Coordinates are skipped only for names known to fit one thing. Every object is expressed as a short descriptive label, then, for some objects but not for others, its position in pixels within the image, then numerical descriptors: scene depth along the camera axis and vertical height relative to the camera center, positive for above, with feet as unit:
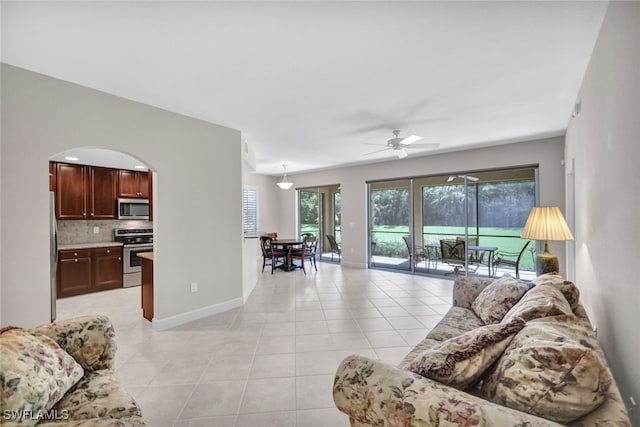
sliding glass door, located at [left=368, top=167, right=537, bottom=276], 17.46 -0.43
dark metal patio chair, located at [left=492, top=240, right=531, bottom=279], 17.20 -3.04
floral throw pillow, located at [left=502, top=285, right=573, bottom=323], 4.79 -1.70
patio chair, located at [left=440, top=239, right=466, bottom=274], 19.22 -2.82
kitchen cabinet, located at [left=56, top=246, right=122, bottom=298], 14.89 -3.19
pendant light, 23.62 +2.60
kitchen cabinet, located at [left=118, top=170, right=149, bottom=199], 17.99 +2.03
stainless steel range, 17.02 -2.15
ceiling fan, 13.16 +3.46
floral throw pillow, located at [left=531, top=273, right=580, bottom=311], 5.99 -1.72
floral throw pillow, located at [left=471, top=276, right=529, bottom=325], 7.05 -2.30
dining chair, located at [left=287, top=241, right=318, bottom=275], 20.95 -3.09
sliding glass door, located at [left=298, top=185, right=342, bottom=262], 26.48 -0.21
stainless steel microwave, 17.83 +0.38
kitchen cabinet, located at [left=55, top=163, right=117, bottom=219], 15.75 +1.39
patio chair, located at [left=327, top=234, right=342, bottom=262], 26.07 -2.96
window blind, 26.35 +0.50
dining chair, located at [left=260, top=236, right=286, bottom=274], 21.11 -2.92
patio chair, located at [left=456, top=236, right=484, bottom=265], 18.93 -2.90
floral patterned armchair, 3.51 -2.48
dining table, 20.70 -2.45
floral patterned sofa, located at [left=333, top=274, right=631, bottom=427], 3.02 -2.15
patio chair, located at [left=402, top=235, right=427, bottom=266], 21.24 -3.07
